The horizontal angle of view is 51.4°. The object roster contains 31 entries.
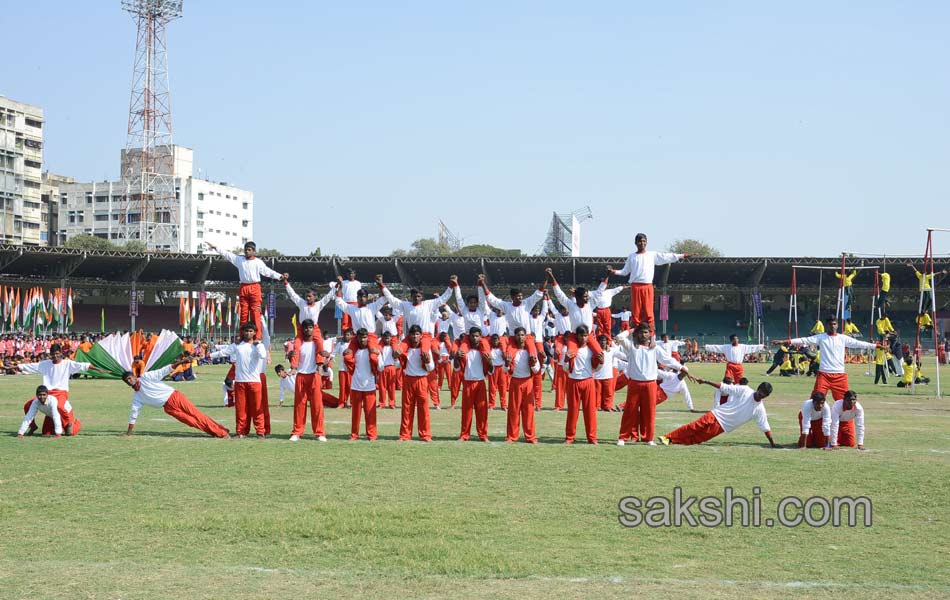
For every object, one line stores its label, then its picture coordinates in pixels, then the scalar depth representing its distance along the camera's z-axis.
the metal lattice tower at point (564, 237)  94.25
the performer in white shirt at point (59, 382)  15.50
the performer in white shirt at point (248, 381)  15.11
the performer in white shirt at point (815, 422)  14.07
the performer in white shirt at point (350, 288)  23.19
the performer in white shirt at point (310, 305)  18.59
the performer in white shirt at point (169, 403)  15.30
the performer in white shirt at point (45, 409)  15.19
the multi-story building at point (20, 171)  89.44
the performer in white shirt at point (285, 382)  17.11
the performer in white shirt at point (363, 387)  15.12
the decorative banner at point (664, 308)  58.22
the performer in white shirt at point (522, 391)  14.99
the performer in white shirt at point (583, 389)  14.76
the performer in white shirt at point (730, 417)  14.43
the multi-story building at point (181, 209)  114.56
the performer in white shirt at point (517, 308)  18.09
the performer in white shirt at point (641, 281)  17.25
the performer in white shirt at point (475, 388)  15.20
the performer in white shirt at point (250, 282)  18.03
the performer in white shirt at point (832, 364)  15.80
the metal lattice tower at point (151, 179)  84.31
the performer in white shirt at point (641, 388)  14.58
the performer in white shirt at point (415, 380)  15.09
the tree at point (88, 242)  93.84
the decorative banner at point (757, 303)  59.33
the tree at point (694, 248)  107.69
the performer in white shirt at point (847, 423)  14.18
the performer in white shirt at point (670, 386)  20.98
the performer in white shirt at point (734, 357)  22.28
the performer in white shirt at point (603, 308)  19.38
